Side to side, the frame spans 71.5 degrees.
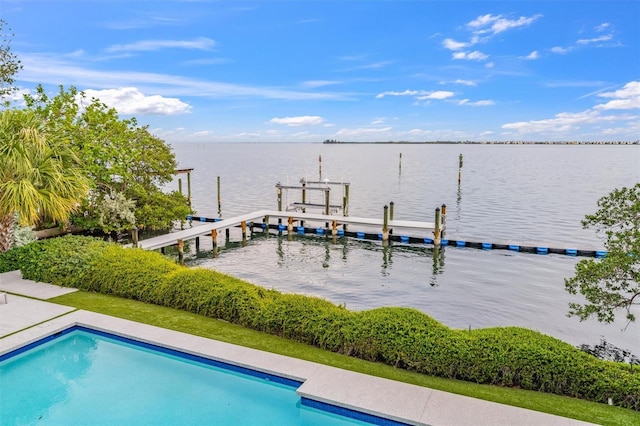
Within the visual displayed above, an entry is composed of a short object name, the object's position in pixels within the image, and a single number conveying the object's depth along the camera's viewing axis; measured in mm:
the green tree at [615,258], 6879
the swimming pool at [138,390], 6820
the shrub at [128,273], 11256
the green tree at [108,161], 18375
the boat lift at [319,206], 29591
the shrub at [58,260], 12141
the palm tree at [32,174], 11898
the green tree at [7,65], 21375
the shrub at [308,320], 8547
